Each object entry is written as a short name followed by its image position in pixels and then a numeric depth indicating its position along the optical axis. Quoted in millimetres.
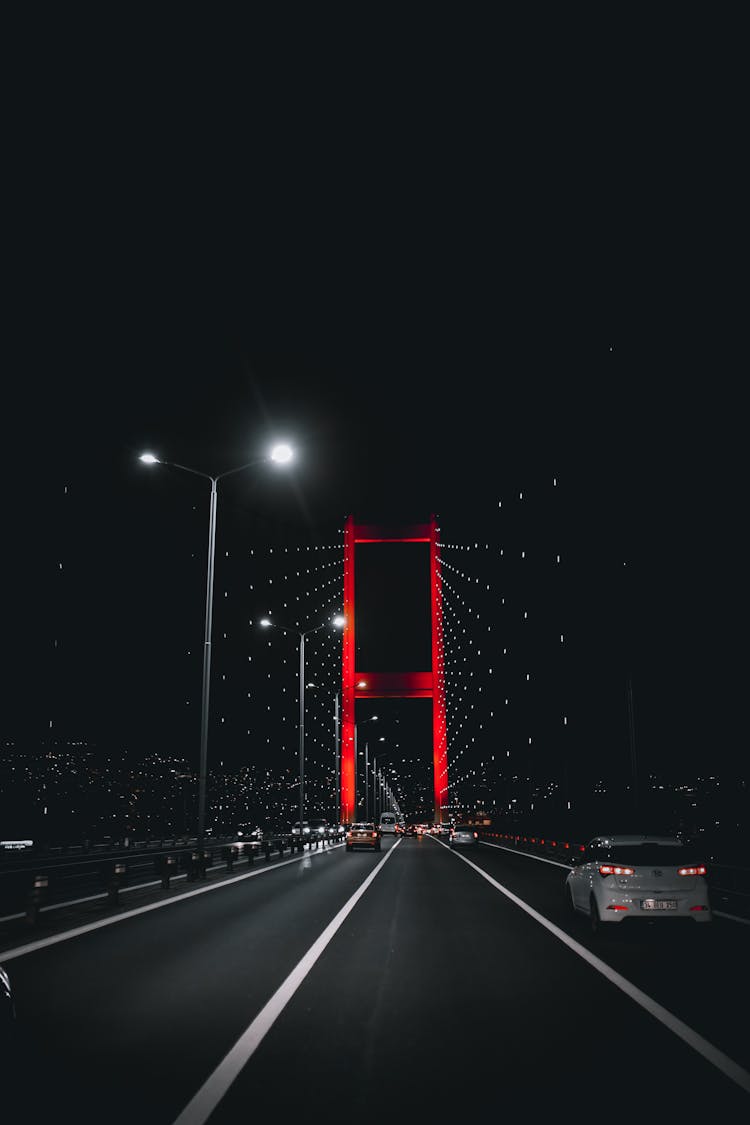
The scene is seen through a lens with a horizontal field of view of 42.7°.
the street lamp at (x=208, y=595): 20703
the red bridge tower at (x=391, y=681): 80500
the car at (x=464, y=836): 45375
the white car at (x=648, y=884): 10953
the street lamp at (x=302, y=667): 42169
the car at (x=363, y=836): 41000
